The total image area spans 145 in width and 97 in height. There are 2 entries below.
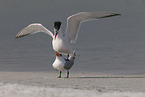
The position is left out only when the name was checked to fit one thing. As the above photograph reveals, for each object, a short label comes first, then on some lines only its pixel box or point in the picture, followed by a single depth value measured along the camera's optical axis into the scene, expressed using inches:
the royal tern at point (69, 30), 693.9
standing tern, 697.6
